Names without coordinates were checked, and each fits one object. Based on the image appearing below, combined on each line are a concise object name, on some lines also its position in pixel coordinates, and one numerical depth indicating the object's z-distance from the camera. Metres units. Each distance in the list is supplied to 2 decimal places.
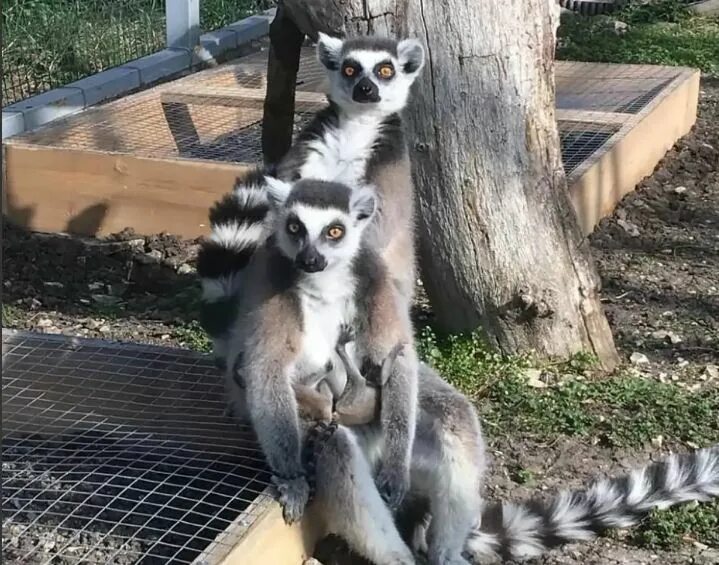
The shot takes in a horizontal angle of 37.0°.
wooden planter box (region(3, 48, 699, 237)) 6.18
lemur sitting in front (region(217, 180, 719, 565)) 3.02
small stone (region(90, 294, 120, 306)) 5.58
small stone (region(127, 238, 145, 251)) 6.20
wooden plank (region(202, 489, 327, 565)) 2.78
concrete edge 7.24
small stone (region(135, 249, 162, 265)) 6.03
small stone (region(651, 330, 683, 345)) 5.02
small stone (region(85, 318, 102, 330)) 5.25
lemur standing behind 3.47
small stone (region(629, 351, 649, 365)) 4.80
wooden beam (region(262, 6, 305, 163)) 4.69
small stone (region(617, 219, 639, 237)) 6.44
